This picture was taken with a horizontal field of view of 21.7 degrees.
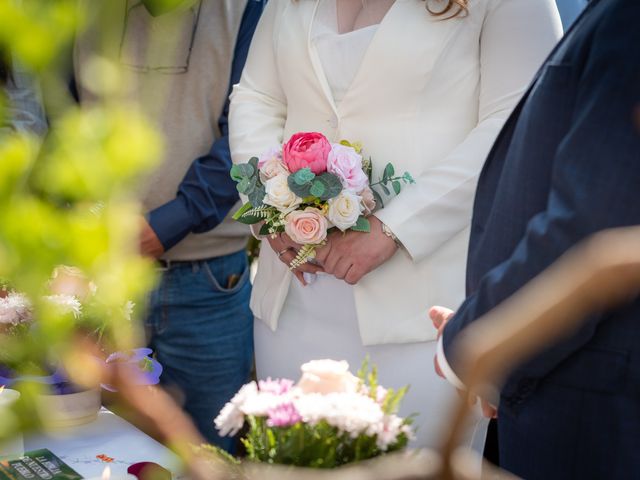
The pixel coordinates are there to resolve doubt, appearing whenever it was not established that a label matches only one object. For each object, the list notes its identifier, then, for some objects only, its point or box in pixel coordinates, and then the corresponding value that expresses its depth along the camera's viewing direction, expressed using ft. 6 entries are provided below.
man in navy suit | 6.87
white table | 7.72
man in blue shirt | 10.25
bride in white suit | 8.58
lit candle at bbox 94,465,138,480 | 7.22
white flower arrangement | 5.53
